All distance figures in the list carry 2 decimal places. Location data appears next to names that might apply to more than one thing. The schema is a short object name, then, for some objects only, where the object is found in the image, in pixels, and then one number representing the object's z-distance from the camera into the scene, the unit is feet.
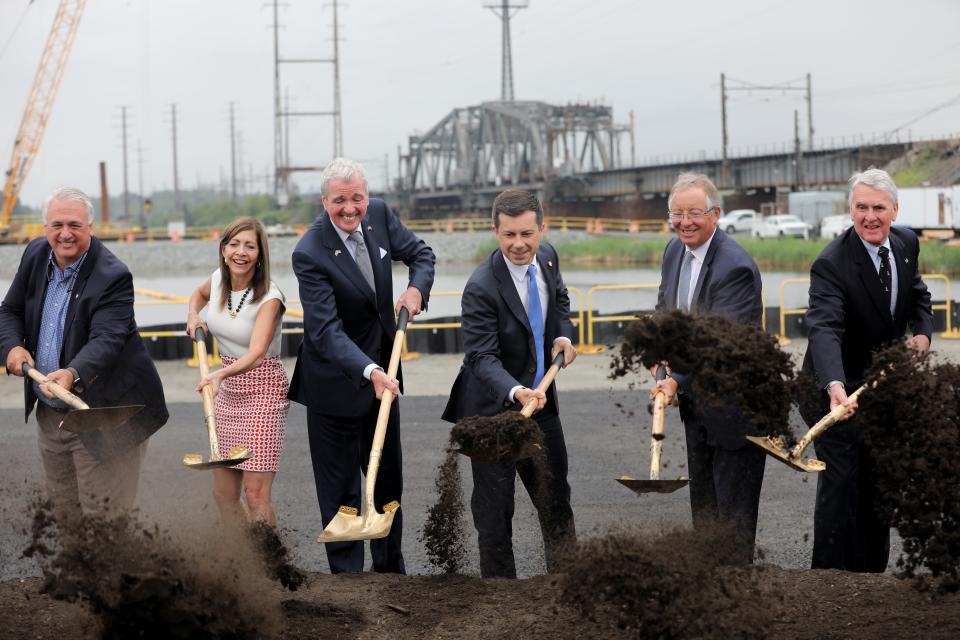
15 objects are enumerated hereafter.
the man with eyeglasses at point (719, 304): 15.49
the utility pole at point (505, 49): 325.83
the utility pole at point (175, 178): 346.54
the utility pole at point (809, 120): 207.35
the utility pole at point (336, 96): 252.42
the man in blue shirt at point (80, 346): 16.33
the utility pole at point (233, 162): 357.41
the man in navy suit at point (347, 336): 16.55
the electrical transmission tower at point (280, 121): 254.06
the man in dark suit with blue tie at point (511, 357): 16.02
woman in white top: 16.89
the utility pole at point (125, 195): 336.74
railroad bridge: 196.95
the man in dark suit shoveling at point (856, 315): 15.85
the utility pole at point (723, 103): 197.36
